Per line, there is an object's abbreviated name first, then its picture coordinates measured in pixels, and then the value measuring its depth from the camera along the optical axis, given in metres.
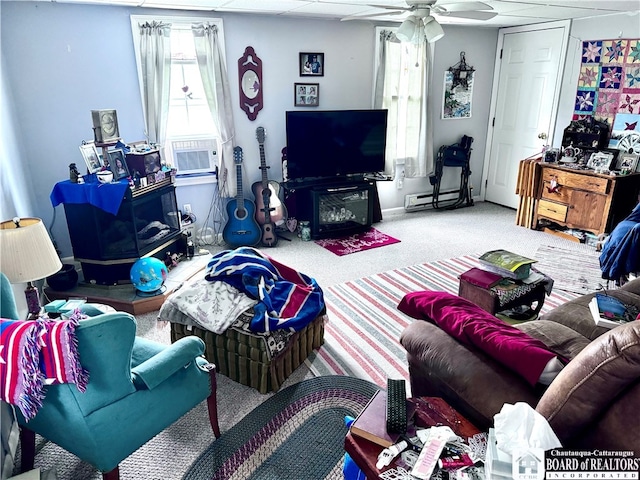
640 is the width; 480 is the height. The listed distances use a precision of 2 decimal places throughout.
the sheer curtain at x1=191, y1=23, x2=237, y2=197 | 4.09
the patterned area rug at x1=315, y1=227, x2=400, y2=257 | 4.49
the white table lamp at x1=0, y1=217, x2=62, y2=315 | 1.92
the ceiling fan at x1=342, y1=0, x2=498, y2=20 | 2.61
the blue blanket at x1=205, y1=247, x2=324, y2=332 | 2.30
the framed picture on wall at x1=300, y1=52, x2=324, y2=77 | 4.61
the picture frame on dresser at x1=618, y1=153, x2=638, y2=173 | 4.42
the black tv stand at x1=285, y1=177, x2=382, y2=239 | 4.67
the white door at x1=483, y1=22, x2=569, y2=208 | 5.07
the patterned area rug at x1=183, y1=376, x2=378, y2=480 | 1.91
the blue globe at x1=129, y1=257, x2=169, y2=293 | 3.24
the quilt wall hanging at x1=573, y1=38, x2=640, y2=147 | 4.38
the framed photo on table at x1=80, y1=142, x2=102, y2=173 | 3.17
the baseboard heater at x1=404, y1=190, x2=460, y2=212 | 5.75
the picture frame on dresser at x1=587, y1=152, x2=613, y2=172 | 4.50
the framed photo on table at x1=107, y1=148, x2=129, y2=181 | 3.25
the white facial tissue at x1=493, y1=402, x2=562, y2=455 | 1.12
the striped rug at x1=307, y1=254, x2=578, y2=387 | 2.62
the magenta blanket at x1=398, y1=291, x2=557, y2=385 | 1.48
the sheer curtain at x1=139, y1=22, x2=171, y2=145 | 3.86
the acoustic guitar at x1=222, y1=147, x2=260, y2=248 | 4.43
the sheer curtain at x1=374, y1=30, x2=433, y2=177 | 5.01
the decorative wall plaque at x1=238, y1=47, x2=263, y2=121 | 4.34
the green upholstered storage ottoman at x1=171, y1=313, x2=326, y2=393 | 2.28
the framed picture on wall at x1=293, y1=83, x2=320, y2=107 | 4.68
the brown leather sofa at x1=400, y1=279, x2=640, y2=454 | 1.18
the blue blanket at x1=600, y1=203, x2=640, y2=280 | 3.34
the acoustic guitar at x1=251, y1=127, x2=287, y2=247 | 4.52
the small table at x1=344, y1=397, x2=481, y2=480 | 1.32
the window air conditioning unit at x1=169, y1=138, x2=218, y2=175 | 4.35
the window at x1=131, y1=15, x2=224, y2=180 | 4.09
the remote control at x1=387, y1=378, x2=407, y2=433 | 1.37
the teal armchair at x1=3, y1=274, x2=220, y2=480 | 1.45
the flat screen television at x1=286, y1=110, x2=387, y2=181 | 4.49
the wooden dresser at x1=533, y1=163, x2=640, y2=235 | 4.35
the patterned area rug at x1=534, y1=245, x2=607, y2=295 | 3.65
